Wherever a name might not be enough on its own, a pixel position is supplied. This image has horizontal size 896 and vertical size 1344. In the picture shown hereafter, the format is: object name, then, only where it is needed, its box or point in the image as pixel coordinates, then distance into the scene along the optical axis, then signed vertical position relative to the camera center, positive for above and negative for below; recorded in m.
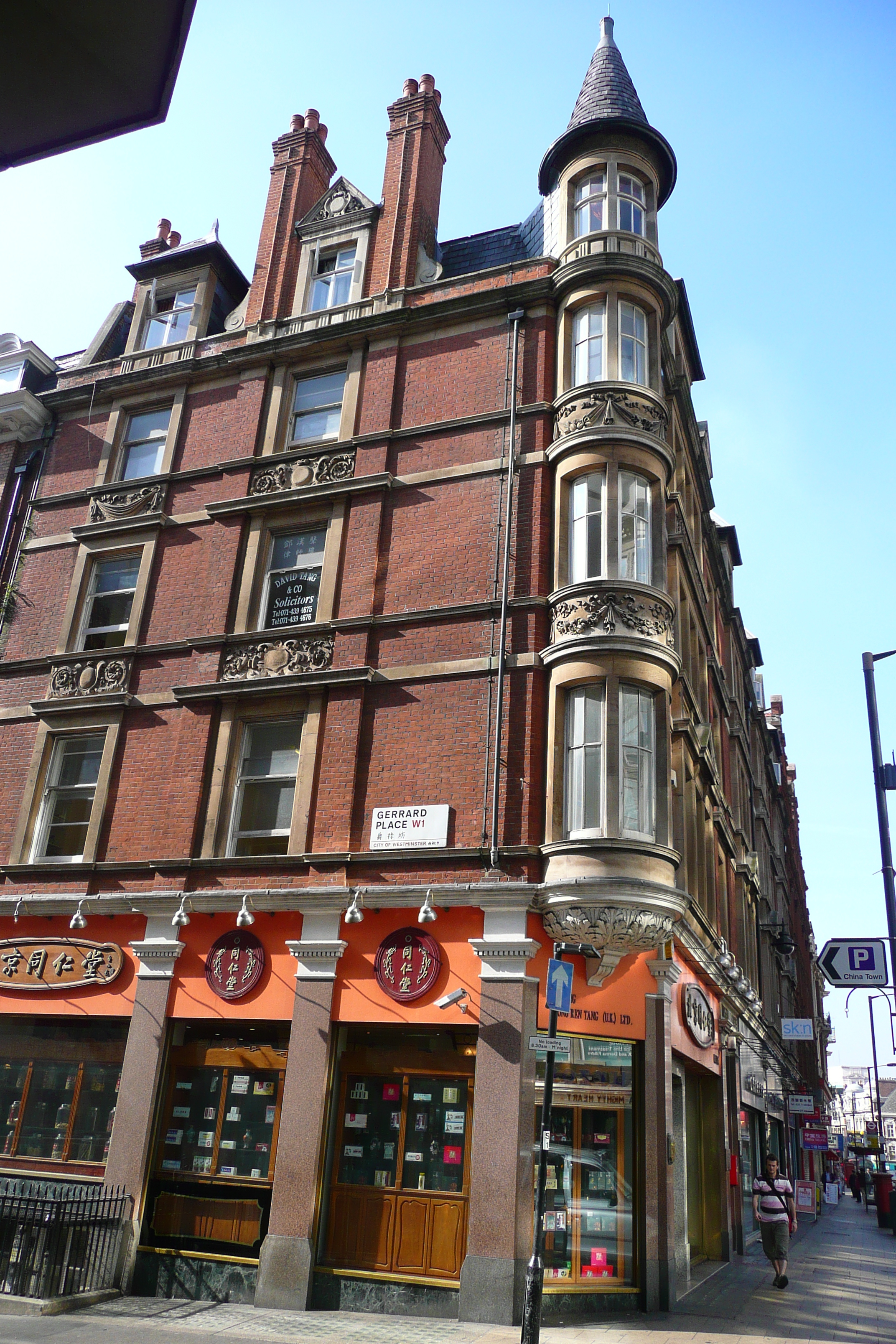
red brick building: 14.58 +5.62
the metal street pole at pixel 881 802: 12.23 +4.00
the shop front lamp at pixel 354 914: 15.34 +2.62
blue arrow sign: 11.54 +1.36
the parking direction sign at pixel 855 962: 12.66 +2.03
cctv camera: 14.41 +1.42
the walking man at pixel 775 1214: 17.05 -1.40
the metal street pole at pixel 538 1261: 10.53 -1.50
